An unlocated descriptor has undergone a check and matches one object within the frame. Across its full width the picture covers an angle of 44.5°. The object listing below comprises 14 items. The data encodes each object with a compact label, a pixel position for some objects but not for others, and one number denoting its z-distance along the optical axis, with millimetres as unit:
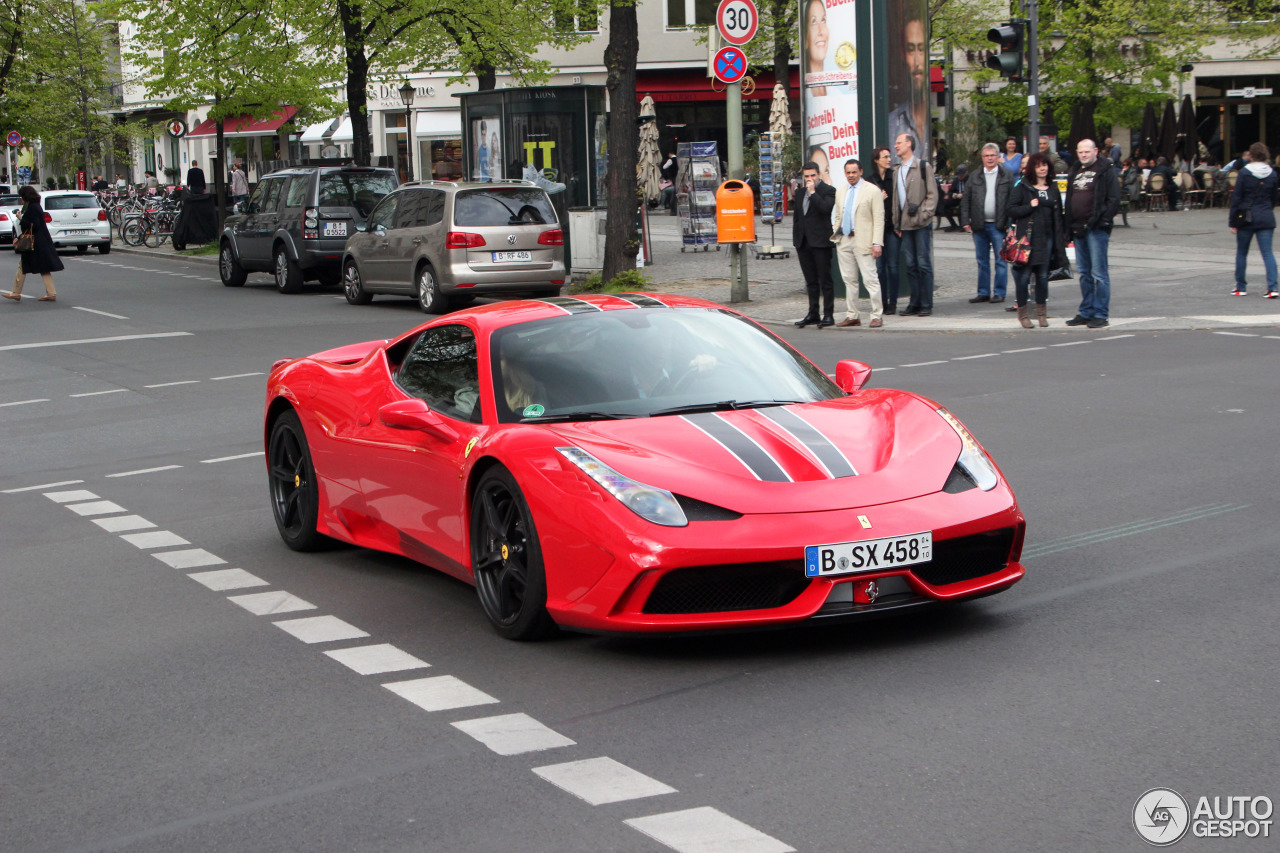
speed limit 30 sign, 19453
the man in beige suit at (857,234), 17438
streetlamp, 41791
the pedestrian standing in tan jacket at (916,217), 18203
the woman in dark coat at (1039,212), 16031
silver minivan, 21375
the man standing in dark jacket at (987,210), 18828
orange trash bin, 19781
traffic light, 20391
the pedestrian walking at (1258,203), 17812
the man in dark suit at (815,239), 17938
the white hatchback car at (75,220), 39906
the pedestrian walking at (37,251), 24641
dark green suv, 25859
